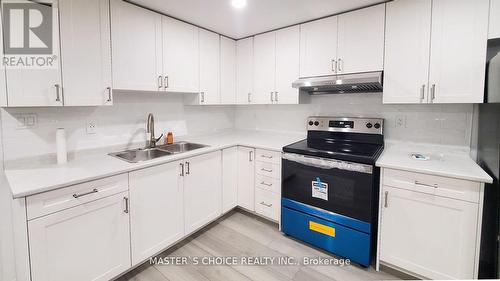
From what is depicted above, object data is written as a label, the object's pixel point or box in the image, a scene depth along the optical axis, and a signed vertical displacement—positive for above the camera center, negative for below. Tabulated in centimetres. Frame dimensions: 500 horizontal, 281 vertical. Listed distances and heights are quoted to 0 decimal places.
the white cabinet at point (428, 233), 152 -76
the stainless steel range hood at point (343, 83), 199 +38
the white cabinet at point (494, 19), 158 +73
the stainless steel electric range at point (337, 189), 185 -56
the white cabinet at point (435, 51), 167 +57
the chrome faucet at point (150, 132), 235 -9
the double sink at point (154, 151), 220 -28
